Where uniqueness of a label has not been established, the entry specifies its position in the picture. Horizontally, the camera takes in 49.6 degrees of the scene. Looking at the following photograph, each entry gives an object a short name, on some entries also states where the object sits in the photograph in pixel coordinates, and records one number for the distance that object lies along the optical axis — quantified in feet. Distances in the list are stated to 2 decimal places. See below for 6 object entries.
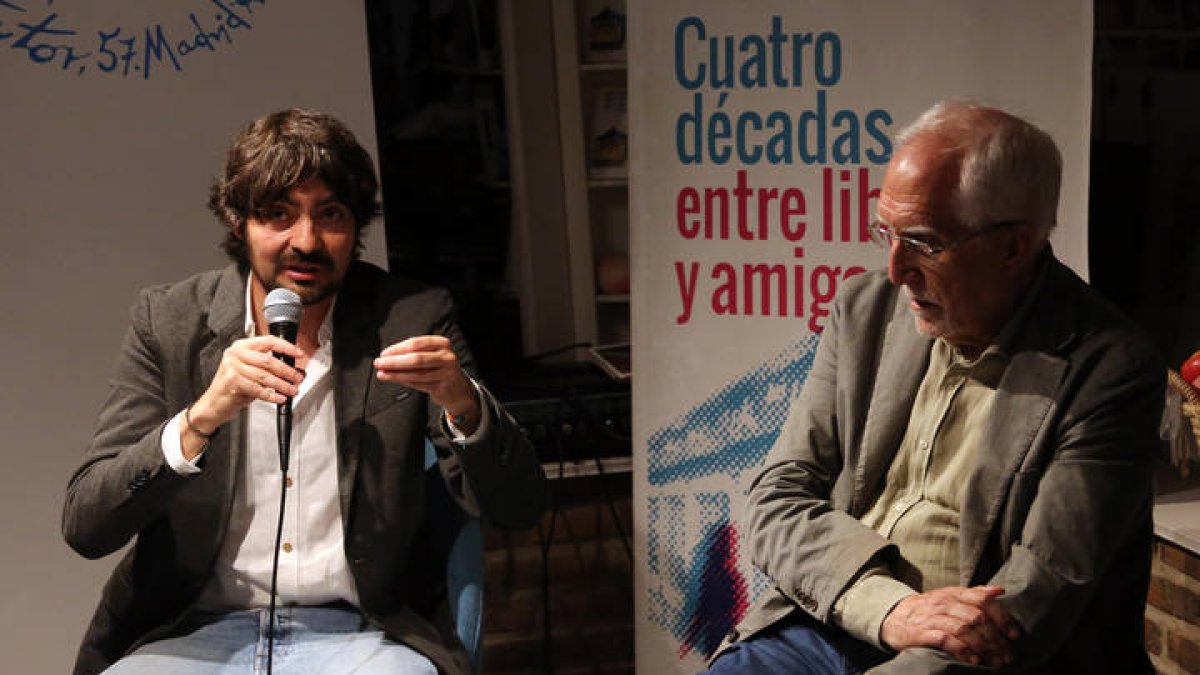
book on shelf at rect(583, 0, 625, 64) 11.61
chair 7.41
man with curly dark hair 7.04
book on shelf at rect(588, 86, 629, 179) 11.85
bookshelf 11.64
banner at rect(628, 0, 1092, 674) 8.73
